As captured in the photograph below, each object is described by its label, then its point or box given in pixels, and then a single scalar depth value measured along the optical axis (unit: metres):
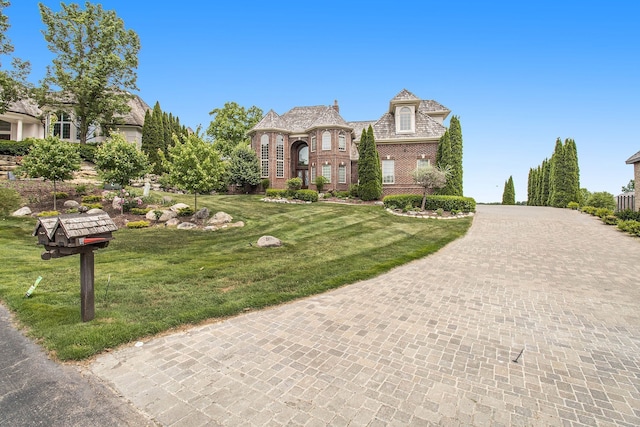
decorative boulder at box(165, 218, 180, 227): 14.47
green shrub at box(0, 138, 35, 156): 22.64
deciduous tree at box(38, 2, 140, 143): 24.84
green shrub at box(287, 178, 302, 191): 25.17
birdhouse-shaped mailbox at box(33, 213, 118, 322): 4.49
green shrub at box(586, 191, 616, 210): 24.19
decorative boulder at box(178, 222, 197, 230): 14.08
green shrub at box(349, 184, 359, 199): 26.01
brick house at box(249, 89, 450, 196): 26.22
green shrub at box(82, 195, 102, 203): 17.14
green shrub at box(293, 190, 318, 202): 23.50
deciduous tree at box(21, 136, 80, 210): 15.20
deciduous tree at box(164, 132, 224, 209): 15.45
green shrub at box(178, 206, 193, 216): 15.70
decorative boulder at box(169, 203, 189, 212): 16.02
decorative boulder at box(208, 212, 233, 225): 14.80
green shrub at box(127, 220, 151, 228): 13.73
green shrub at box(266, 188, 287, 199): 23.97
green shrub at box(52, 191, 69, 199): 17.30
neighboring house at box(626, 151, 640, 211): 19.12
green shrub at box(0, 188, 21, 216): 12.50
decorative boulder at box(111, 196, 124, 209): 16.12
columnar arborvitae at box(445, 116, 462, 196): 22.66
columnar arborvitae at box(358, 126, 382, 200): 24.55
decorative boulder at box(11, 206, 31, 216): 14.62
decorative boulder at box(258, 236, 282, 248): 11.08
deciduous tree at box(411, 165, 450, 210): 20.25
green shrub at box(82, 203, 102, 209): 15.76
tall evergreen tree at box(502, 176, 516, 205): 38.60
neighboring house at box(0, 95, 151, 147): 26.94
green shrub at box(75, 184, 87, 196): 18.48
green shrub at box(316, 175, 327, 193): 27.96
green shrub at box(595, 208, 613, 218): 18.02
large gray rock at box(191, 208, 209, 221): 15.35
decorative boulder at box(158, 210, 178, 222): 15.12
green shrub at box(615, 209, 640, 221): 15.81
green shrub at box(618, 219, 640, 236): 13.52
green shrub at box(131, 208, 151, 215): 15.70
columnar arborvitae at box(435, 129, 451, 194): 22.89
